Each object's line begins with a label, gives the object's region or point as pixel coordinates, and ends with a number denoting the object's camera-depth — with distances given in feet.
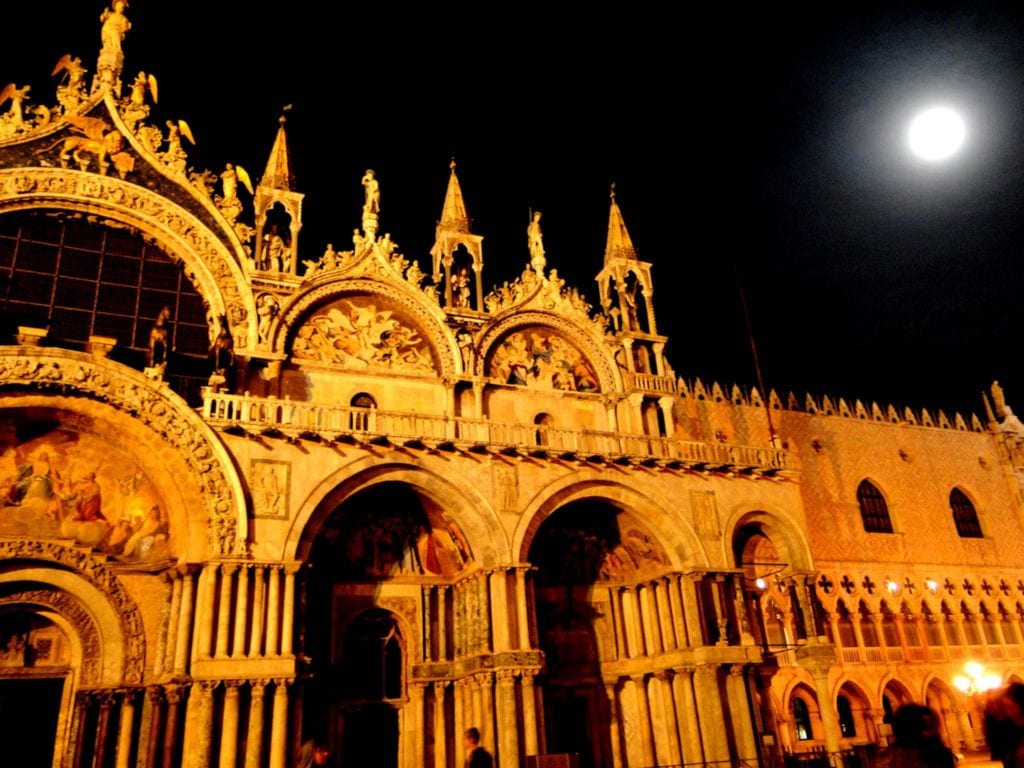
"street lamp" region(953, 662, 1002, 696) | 72.28
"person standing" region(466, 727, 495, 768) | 34.19
